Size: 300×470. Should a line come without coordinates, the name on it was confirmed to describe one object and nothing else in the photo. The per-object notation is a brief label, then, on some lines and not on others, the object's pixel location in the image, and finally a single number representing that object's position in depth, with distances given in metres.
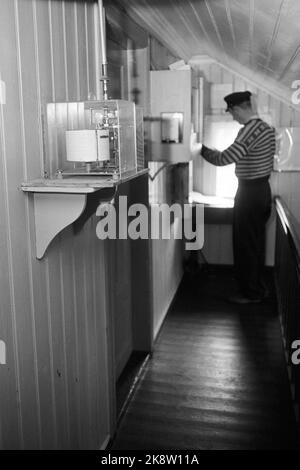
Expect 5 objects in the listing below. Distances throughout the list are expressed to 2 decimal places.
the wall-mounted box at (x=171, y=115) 2.99
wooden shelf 1.37
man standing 3.72
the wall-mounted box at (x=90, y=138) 1.48
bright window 4.68
